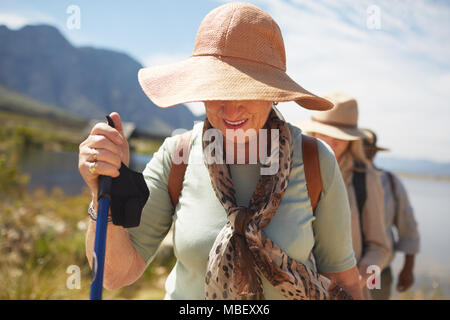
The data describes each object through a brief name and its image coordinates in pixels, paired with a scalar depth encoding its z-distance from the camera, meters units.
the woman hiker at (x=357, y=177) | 2.79
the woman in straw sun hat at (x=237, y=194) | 1.32
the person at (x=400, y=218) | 3.48
